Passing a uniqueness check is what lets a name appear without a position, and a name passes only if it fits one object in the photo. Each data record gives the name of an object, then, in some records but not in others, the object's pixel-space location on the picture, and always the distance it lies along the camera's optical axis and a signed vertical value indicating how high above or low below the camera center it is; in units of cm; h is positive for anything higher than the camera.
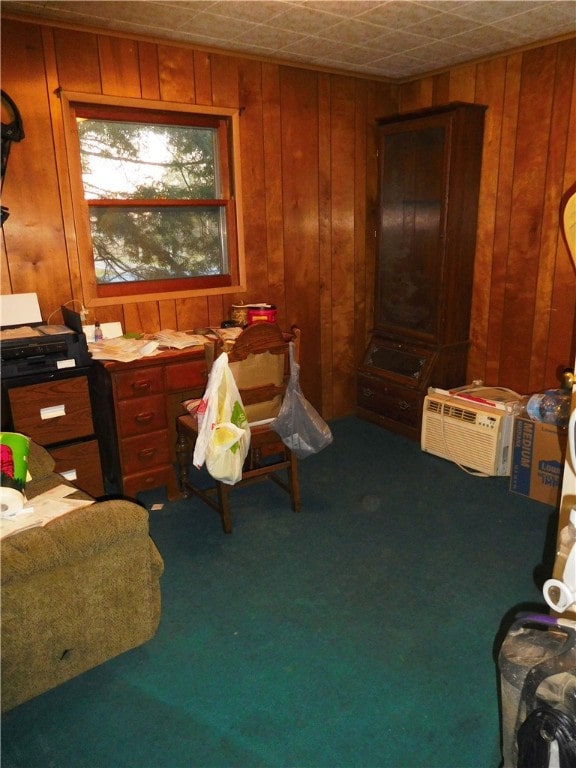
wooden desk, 280 -87
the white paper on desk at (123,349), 277 -56
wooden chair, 258 -82
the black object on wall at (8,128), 261 +50
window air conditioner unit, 317 -116
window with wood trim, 304 +19
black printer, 253 -50
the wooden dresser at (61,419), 259 -83
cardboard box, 287 -118
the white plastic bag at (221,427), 245 -82
